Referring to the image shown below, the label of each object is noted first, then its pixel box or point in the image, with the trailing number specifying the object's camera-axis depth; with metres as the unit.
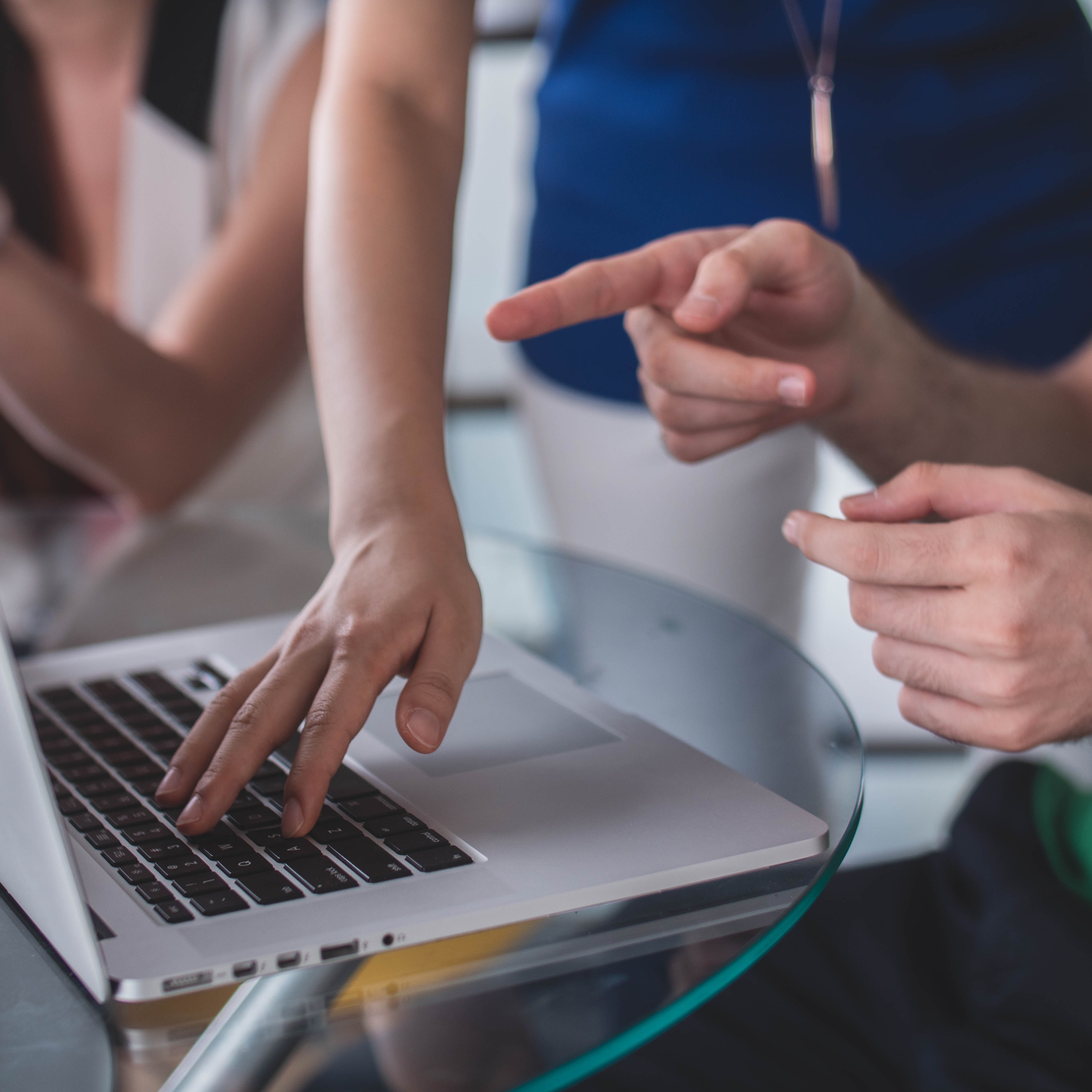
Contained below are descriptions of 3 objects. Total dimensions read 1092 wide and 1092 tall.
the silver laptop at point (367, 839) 0.84
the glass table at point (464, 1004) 0.82
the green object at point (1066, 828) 1.15
